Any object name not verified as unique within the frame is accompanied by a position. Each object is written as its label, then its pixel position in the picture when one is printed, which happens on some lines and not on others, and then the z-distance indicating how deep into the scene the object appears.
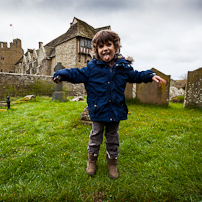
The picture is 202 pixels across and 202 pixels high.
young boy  1.67
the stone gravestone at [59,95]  8.26
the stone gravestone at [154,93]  5.67
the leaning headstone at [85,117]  3.55
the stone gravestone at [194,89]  5.19
